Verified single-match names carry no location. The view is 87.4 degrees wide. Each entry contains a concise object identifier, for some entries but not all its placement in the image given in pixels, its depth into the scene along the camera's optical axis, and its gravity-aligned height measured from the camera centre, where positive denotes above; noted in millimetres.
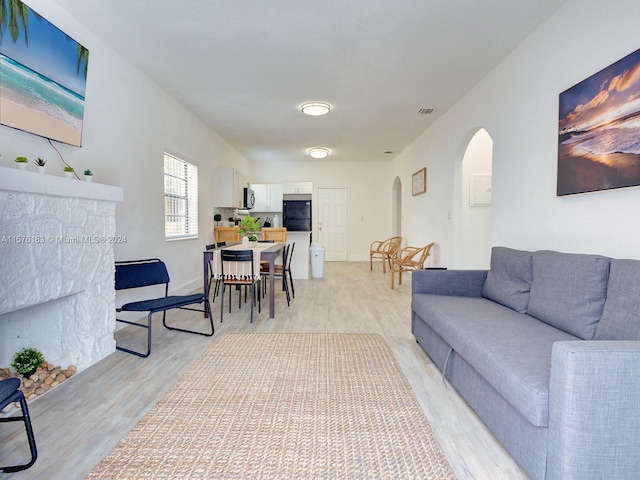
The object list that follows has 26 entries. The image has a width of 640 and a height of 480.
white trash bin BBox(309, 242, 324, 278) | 6285 -560
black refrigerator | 8492 +396
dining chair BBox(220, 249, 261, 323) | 3537 -417
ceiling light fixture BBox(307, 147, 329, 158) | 7246 +1711
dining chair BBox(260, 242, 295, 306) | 4453 -526
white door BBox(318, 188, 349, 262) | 9086 +236
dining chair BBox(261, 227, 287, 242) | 6180 -79
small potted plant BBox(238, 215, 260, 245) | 4203 +44
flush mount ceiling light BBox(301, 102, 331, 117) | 4578 +1689
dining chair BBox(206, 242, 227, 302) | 3721 -464
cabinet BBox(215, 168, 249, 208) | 6316 +808
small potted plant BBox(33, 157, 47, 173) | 2093 +390
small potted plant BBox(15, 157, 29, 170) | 1954 +387
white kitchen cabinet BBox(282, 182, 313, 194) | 8742 +1101
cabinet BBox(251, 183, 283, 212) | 8336 +815
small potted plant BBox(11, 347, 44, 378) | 2195 -898
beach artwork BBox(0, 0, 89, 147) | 2086 +1051
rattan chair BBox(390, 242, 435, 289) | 5273 -484
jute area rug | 1460 -1030
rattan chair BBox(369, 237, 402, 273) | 6654 -370
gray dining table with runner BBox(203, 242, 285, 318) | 3641 -367
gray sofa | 1162 -557
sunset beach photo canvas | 1940 +666
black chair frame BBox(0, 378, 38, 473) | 1378 -810
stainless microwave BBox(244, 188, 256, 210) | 7234 +689
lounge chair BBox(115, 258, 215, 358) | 2762 -525
